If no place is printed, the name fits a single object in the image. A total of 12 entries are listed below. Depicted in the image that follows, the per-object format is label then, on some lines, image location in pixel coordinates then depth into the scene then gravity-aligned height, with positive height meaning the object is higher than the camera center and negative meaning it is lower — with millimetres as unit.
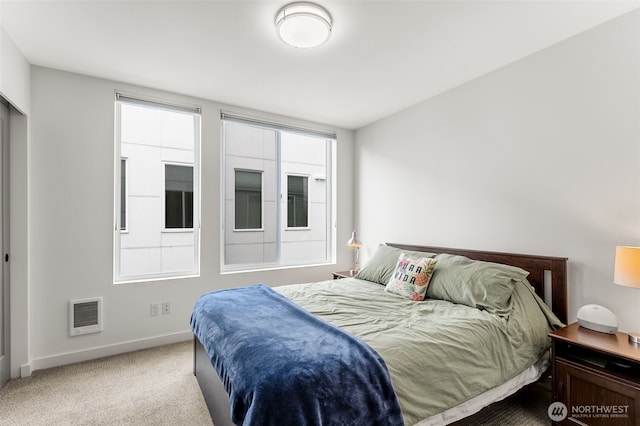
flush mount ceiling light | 1892 +1192
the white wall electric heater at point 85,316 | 2744 -929
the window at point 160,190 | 3252 +237
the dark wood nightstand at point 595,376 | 1600 -893
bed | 1416 -675
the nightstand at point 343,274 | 3745 -755
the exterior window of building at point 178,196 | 3412 +182
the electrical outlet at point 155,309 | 3078 -959
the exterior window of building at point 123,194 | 3130 +184
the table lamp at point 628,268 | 1691 -301
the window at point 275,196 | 3842 +227
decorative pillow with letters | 2467 -535
